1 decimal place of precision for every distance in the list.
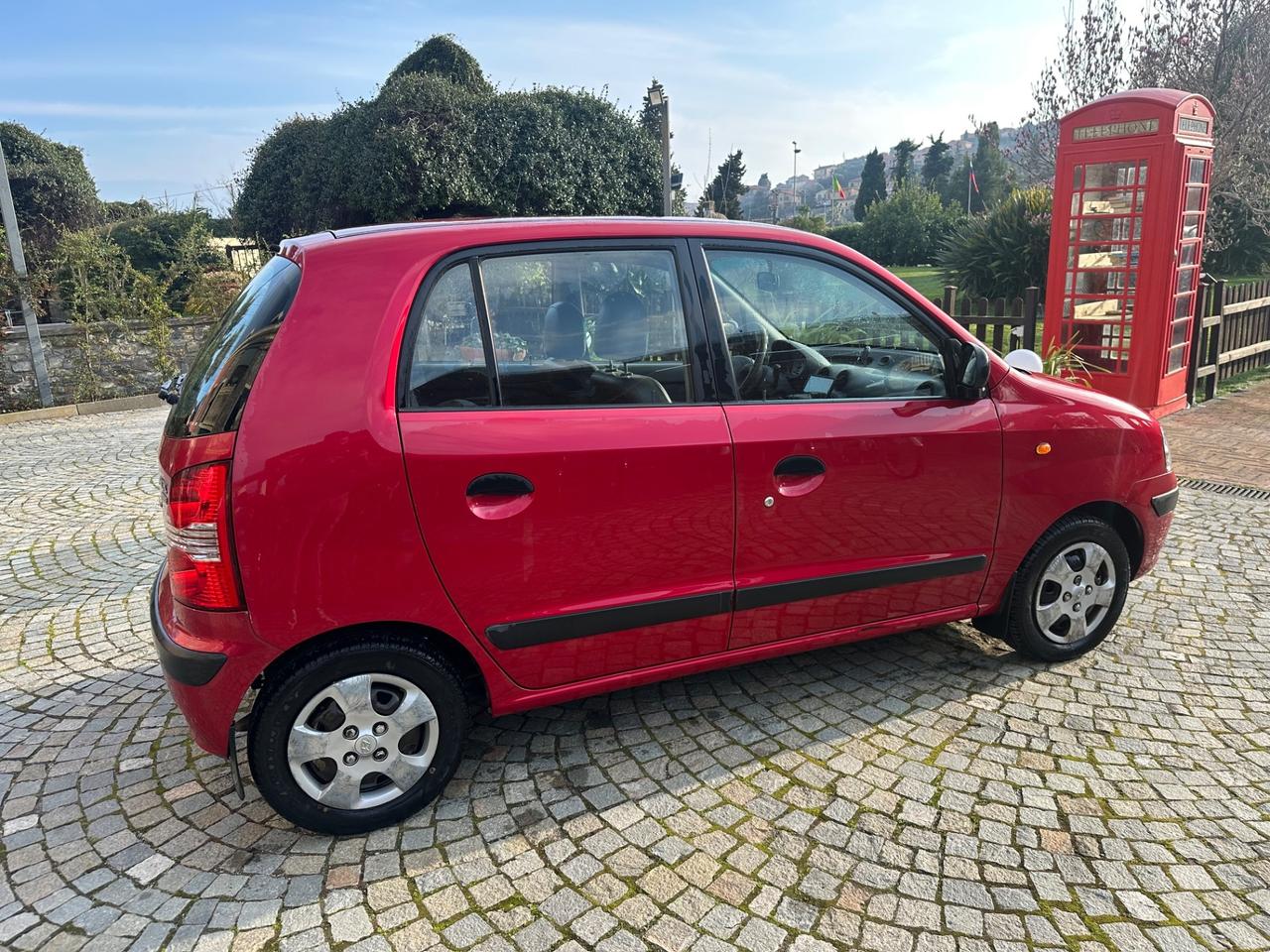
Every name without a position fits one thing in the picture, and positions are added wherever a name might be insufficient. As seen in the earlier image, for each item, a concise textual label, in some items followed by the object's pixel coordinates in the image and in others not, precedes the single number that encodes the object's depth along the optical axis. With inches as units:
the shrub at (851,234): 1332.4
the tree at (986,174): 2055.9
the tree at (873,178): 2356.1
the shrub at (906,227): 1226.0
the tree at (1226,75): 573.9
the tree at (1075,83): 675.4
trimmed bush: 663.1
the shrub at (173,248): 554.3
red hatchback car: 99.7
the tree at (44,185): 819.4
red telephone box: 311.7
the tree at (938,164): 2503.7
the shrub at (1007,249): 628.7
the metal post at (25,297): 436.5
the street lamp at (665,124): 604.1
